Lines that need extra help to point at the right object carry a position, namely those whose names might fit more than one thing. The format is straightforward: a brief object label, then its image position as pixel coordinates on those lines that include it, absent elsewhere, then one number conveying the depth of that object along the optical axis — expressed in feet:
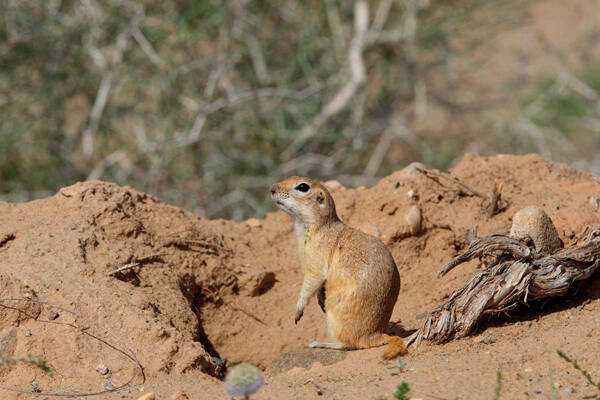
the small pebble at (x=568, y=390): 19.66
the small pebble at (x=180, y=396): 22.00
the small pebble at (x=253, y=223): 35.53
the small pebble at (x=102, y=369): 23.92
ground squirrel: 26.81
